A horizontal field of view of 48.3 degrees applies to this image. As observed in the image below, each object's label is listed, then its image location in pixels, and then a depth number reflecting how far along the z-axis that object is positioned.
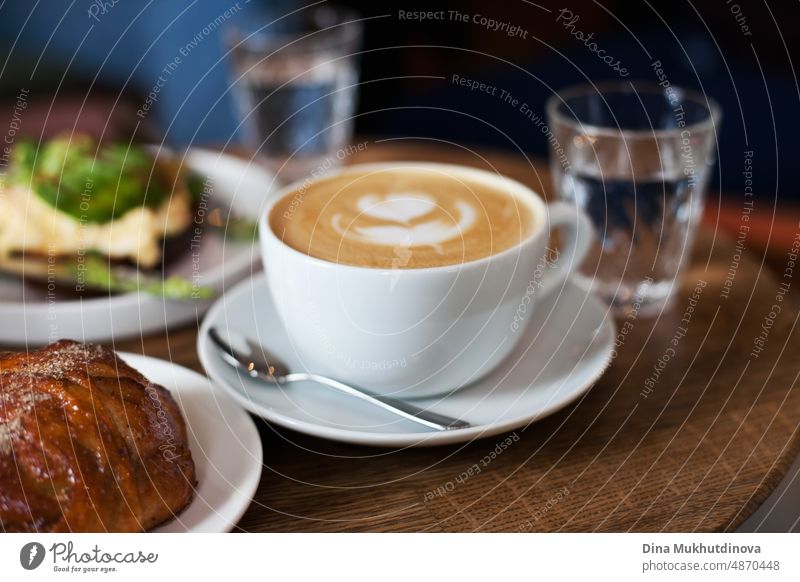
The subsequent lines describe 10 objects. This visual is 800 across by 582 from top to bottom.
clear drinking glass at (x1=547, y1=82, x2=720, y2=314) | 1.03
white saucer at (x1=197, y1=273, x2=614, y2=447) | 0.73
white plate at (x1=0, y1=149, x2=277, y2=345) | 0.95
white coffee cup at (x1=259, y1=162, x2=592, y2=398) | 0.75
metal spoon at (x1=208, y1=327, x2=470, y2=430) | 0.77
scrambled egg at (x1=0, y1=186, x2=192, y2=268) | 1.12
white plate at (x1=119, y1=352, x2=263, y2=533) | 0.64
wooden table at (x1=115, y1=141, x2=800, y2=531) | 0.69
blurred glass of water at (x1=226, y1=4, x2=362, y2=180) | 1.48
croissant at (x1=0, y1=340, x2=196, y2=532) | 0.60
